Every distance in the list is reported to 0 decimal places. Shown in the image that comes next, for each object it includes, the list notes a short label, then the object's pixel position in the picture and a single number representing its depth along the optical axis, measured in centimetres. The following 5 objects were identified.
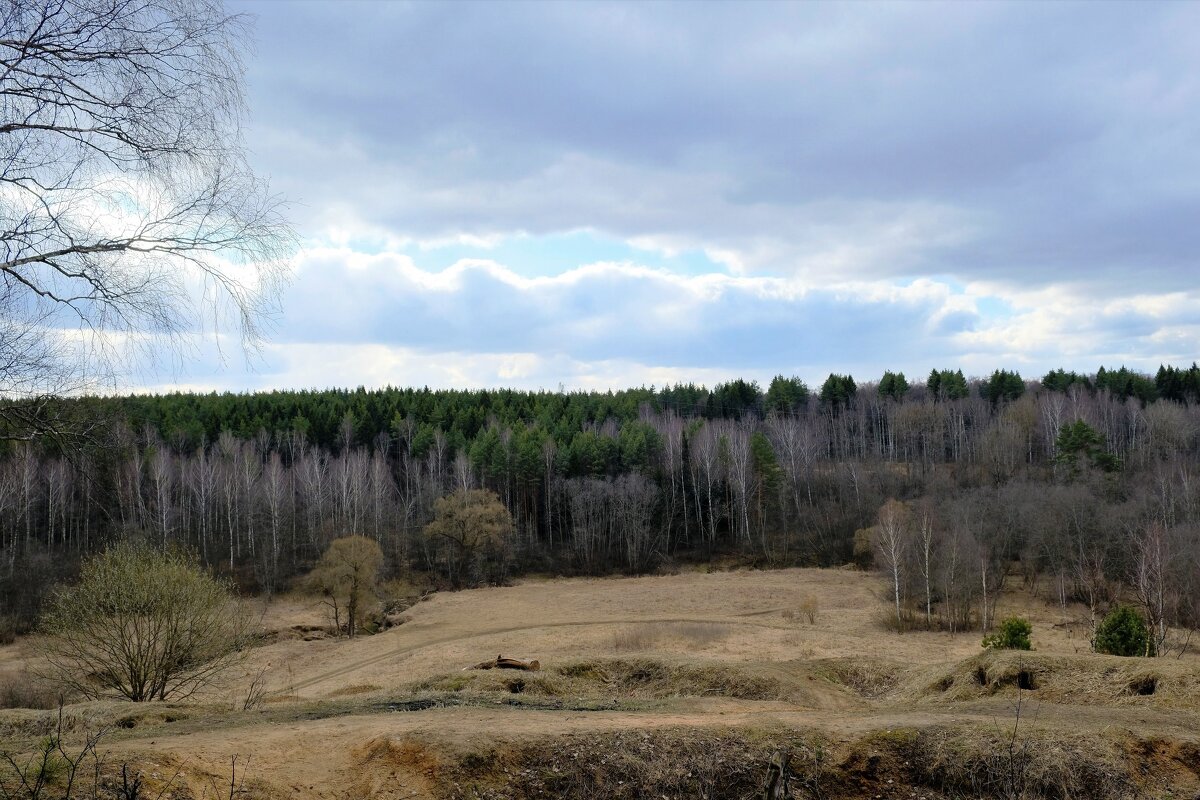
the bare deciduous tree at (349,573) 4975
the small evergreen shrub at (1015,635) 2673
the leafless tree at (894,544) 4744
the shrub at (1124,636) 2444
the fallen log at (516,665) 2222
